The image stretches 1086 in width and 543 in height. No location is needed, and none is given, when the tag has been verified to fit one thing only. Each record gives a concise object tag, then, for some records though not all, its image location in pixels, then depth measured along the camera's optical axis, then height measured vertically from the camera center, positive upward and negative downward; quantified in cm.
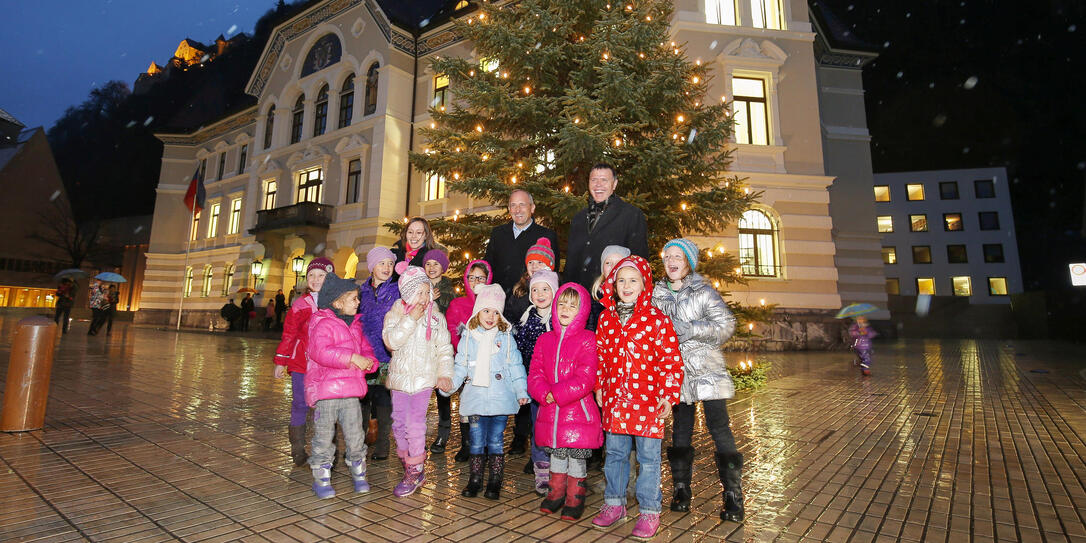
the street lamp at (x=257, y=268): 2522 +304
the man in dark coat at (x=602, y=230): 404 +83
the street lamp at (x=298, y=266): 2452 +310
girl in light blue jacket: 338 -35
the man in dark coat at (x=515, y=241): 457 +84
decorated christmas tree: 711 +328
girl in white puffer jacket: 346 -24
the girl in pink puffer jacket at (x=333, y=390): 333 -43
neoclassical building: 1528 +780
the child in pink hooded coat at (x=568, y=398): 302 -42
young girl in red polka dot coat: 289 -37
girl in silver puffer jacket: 307 -22
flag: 2528 +683
